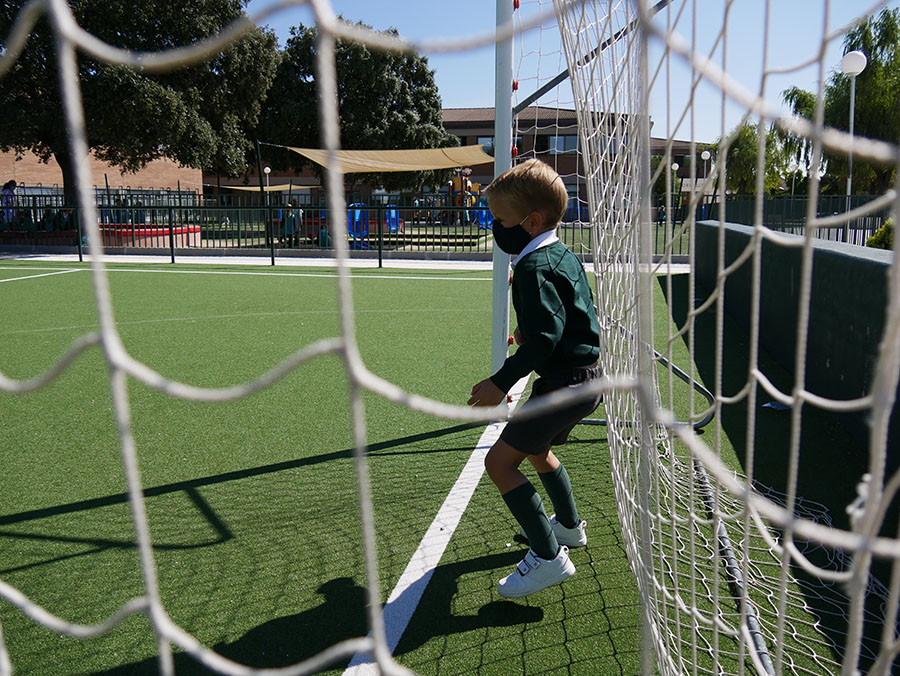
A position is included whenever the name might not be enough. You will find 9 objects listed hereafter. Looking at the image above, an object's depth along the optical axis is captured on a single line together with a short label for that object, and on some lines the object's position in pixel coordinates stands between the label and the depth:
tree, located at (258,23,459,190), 30.47
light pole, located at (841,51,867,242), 8.02
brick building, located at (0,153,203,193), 29.83
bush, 6.73
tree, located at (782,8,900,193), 30.78
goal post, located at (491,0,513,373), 3.78
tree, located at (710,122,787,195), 38.31
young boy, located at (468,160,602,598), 2.23
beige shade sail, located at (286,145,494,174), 17.19
